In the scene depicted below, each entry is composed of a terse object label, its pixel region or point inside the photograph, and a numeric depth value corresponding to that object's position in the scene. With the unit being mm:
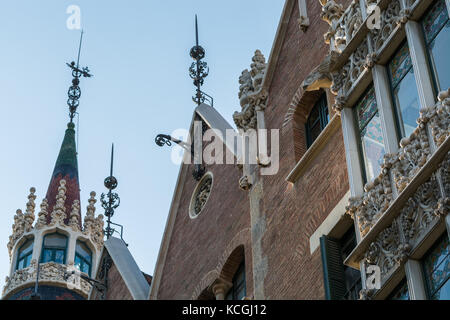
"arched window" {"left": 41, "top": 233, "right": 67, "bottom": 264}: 43594
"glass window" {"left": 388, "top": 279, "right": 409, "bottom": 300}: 13934
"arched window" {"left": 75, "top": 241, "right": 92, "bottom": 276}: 44438
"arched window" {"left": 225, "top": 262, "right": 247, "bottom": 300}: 21058
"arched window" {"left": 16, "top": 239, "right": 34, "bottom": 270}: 42625
